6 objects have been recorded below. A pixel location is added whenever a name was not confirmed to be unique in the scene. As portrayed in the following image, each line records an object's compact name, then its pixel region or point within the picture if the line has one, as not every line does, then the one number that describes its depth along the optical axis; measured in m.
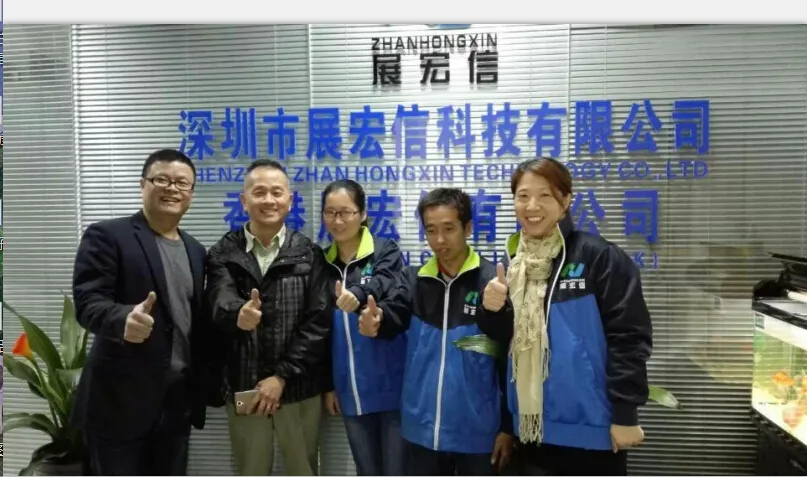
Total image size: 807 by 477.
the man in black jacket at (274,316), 2.38
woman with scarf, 2.18
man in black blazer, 2.37
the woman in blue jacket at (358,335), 2.39
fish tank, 2.30
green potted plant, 2.52
